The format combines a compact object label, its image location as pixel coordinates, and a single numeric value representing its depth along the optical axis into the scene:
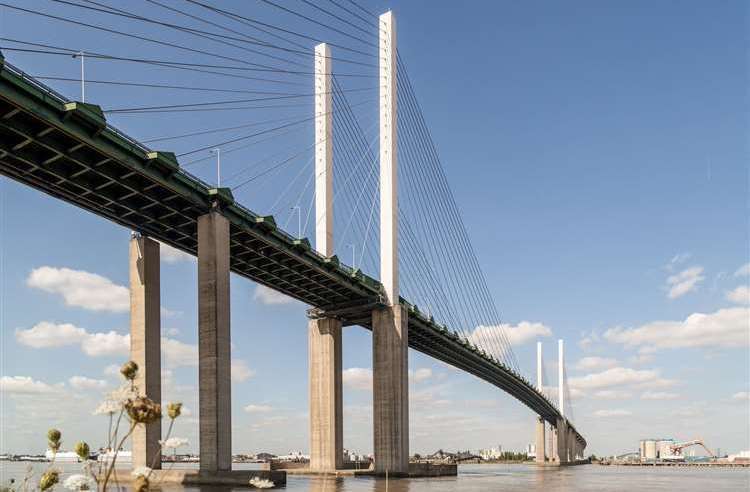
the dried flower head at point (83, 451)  3.90
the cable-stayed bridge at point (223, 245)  40.72
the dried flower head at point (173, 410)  3.75
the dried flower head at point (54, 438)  3.97
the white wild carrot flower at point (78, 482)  3.65
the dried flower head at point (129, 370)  3.54
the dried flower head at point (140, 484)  3.26
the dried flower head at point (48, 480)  3.99
